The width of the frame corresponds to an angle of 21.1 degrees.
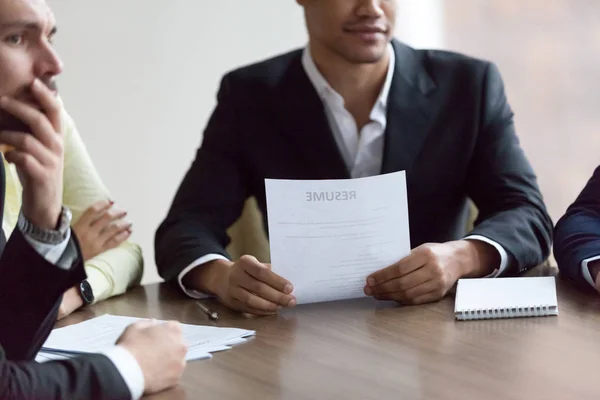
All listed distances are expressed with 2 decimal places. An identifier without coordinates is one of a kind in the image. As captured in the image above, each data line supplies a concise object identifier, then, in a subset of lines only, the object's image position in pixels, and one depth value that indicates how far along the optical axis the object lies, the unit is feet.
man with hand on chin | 7.27
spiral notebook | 7.82
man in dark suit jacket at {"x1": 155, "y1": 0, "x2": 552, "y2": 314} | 9.31
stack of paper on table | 7.56
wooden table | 6.96
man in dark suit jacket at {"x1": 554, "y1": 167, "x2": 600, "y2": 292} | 8.24
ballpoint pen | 8.18
